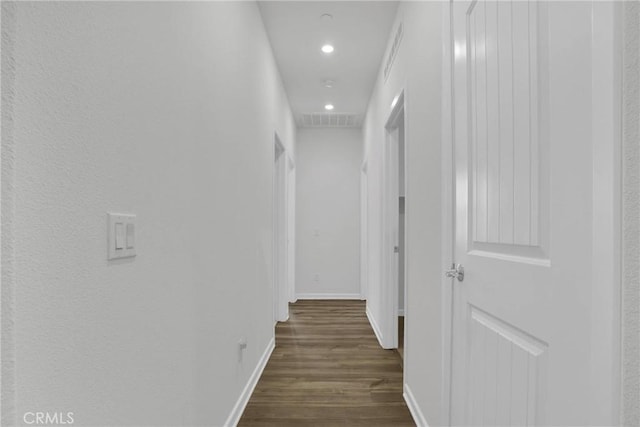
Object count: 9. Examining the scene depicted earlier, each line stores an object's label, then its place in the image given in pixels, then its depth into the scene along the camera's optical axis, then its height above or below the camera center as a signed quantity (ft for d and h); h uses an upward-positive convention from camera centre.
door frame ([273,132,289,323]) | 12.85 -0.74
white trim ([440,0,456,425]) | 4.56 +0.14
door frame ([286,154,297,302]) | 14.90 -0.58
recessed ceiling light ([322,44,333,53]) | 10.14 +4.91
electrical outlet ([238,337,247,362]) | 6.58 -2.58
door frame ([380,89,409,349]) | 10.44 -1.46
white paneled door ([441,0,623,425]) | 2.00 +0.07
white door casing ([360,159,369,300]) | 15.34 -0.73
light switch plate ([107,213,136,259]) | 2.73 -0.18
